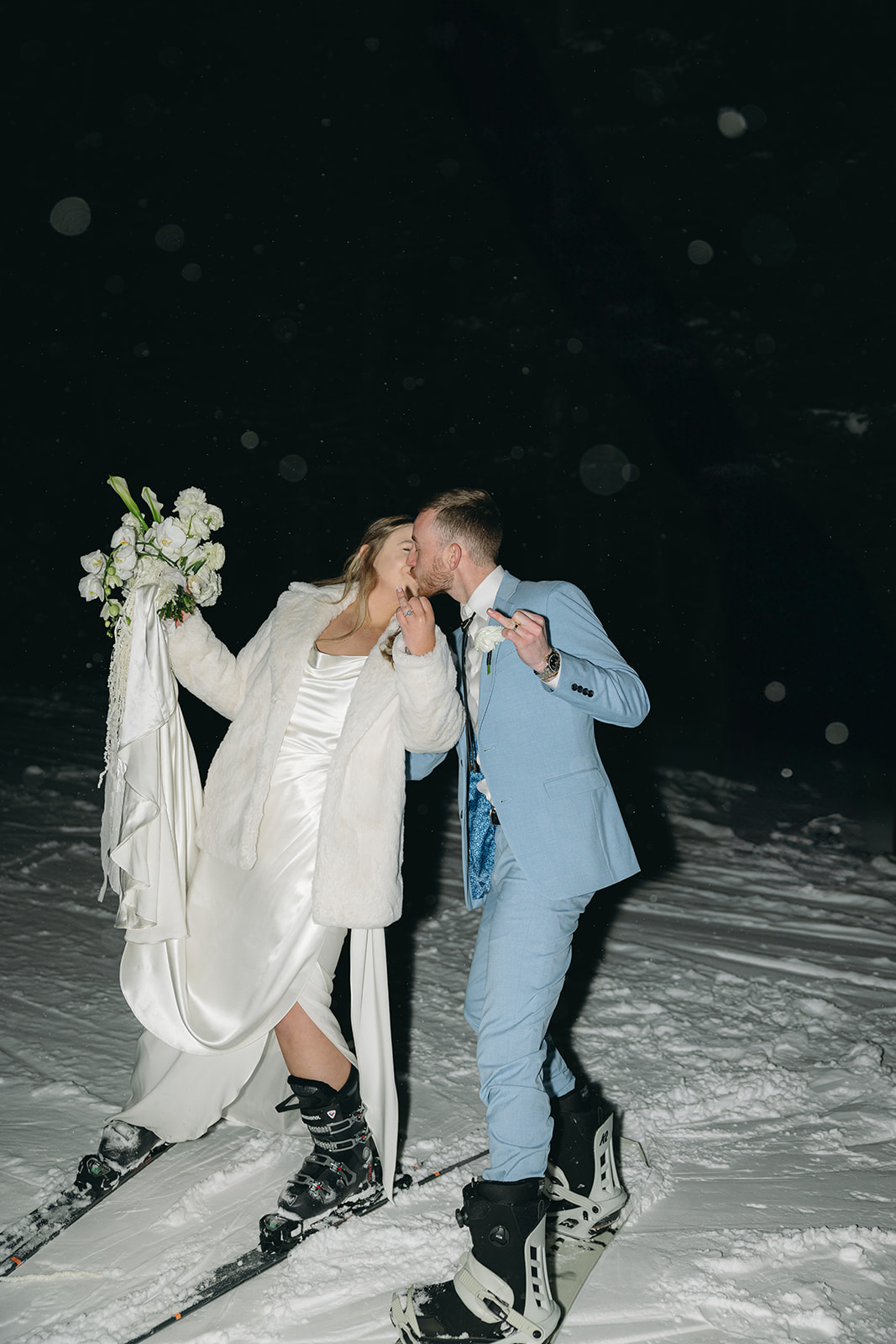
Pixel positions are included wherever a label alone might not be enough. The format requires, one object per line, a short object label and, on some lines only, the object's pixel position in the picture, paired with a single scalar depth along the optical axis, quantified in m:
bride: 2.90
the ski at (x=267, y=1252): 2.53
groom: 2.41
